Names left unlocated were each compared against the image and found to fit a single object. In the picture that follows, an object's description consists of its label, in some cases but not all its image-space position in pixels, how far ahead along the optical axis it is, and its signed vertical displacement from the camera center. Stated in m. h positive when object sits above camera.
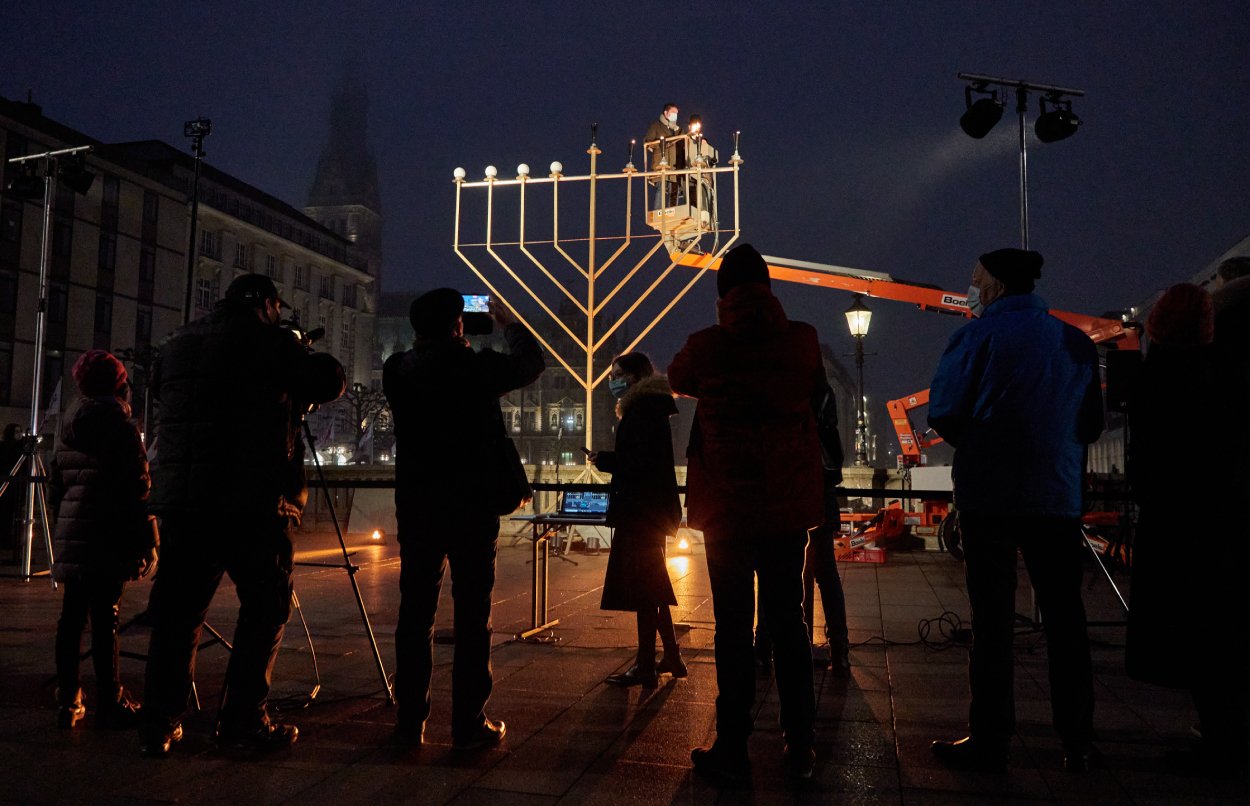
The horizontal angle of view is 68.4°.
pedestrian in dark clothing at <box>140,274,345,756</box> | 3.27 -0.13
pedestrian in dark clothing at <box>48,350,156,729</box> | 3.71 -0.27
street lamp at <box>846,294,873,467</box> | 13.64 +1.90
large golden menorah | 12.98 +3.67
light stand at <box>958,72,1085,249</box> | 7.34 +3.22
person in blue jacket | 3.11 -0.07
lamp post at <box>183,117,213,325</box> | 20.28 +7.29
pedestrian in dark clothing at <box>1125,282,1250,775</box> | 3.12 -0.23
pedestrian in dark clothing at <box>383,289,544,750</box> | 3.46 -0.17
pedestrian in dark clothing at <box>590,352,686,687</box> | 4.50 -0.23
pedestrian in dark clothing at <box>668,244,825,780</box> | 3.10 -0.07
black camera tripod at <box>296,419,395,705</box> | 4.08 -0.69
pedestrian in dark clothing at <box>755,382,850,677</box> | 4.70 -0.58
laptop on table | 6.06 -0.27
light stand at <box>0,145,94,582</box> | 9.17 +0.42
